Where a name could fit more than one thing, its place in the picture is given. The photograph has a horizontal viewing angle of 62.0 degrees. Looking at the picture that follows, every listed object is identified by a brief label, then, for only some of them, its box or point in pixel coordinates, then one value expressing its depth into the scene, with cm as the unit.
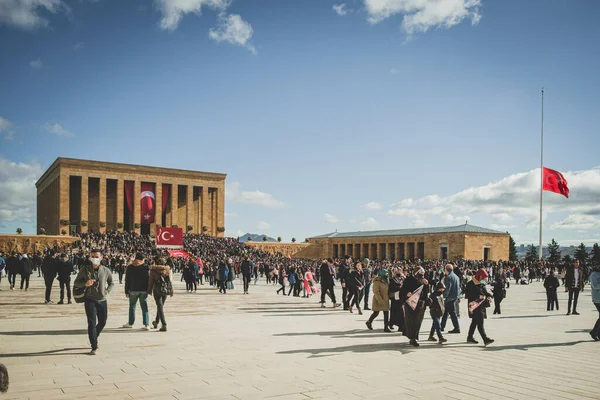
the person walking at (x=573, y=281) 1422
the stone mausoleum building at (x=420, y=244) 5666
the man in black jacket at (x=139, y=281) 1036
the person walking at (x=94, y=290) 766
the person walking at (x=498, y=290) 1439
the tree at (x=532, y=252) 9642
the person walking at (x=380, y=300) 1072
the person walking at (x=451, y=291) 1000
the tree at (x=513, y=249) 8551
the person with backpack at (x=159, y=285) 1014
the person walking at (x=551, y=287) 1542
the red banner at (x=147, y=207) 5812
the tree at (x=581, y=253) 7231
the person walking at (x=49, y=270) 1472
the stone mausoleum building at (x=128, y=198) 5469
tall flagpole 3504
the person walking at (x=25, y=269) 1909
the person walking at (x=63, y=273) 1477
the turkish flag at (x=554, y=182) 3466
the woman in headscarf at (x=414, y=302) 883
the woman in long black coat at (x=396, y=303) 1021
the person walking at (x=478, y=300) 874
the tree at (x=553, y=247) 9750
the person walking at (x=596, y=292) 974
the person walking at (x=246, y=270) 2048
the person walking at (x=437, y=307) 921
